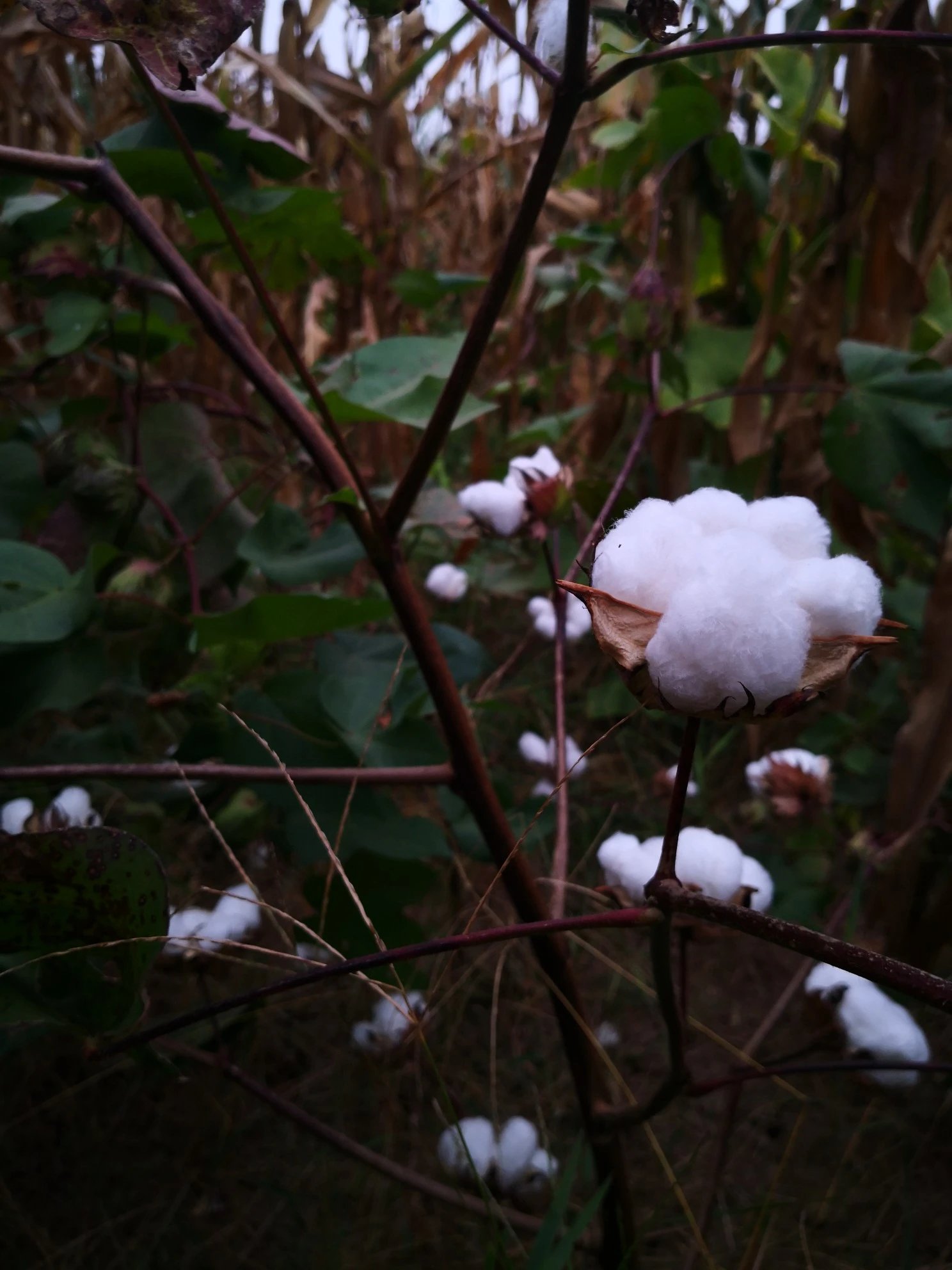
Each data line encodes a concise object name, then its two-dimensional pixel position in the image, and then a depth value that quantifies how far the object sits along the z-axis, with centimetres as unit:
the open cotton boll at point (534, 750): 98
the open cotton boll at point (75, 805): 61
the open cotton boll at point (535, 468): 63
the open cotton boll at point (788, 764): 82
